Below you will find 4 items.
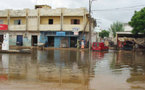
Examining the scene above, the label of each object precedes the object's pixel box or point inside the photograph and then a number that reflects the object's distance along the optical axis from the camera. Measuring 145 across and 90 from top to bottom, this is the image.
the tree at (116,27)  81.01
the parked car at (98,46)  28.96
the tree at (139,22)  30.13
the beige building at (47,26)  35.56
